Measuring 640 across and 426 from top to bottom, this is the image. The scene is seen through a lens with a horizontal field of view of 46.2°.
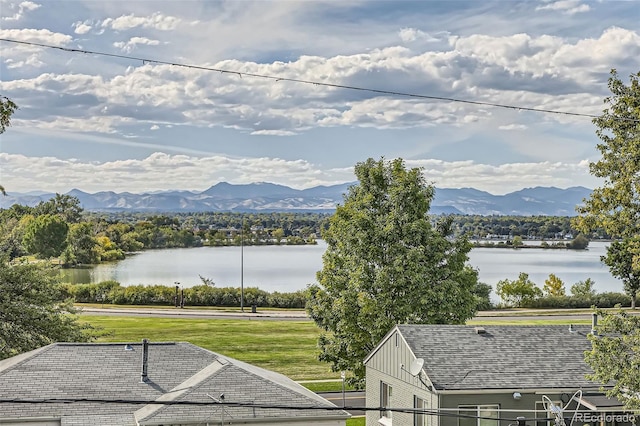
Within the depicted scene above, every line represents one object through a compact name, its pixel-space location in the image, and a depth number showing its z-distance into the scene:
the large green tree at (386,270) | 31.33
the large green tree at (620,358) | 18.08
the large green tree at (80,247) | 124.44
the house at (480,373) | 20.95
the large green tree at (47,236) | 124.62
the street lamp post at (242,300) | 78.71
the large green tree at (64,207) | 181.75
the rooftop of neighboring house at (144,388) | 18.02
